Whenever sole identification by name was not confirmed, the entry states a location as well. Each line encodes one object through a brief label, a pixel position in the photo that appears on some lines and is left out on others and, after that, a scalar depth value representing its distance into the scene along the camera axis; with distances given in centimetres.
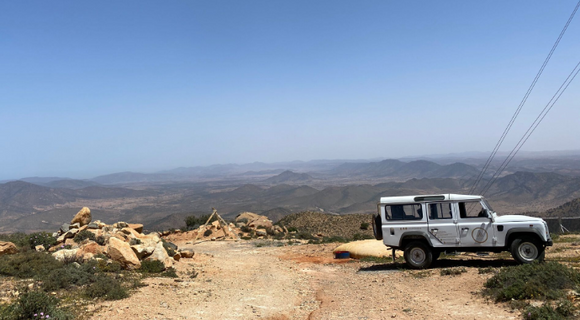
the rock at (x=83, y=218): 2198
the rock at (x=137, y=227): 2527
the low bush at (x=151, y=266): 1403
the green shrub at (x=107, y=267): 1308
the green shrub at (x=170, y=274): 1375
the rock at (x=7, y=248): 1473
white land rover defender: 1252
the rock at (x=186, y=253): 1932
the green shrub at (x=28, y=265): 1203
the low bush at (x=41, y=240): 1822
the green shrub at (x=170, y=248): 1811
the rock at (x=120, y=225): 2412
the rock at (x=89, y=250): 1377
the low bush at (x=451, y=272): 1259
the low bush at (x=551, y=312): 714
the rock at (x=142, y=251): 1480
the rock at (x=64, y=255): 1339
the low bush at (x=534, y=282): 874
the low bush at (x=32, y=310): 760
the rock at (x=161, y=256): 1471
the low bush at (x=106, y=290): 995
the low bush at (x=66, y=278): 1044
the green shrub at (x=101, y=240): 1741
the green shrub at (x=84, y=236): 1849
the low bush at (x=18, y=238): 1802
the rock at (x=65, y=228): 2106
